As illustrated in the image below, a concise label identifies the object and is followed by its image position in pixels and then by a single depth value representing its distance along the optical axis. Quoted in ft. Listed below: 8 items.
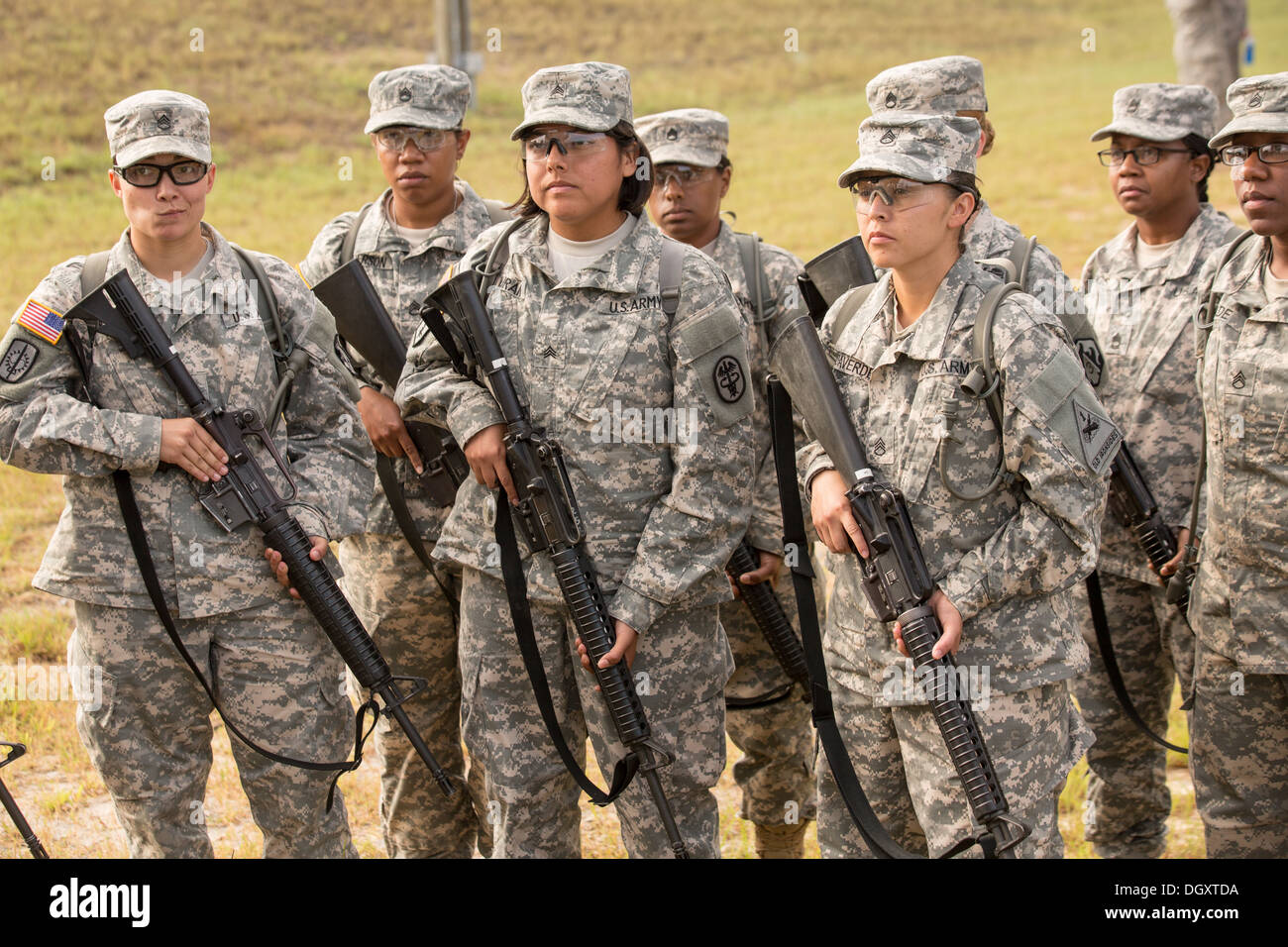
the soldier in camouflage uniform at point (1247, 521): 12.76
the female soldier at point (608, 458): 12.33
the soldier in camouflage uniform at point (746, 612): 16.63
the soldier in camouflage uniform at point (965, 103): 14.44
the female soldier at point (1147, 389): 15.72
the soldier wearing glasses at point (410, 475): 15.52
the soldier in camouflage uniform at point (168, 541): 12.26
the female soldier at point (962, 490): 10.77
